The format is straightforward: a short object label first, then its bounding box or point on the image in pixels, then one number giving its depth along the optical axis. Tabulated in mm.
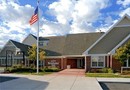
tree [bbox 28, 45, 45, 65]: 16954
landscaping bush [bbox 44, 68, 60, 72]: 14679
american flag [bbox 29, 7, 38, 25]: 11927
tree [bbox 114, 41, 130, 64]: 12235
